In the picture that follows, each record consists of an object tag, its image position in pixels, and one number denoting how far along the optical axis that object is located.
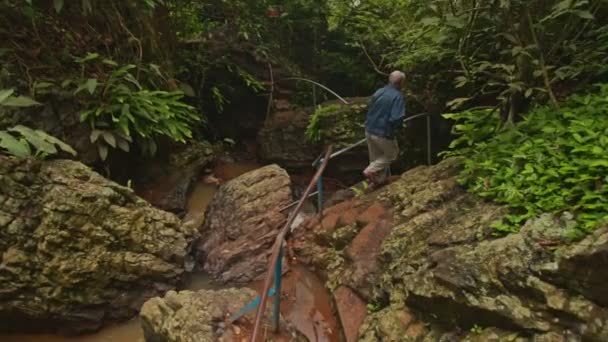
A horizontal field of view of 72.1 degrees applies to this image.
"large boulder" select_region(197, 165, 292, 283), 6.10
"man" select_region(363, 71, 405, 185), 5.92
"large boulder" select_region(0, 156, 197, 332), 5.08
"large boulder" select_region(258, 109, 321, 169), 9.62
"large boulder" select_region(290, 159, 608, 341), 2.96
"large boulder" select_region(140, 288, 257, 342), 3.99
